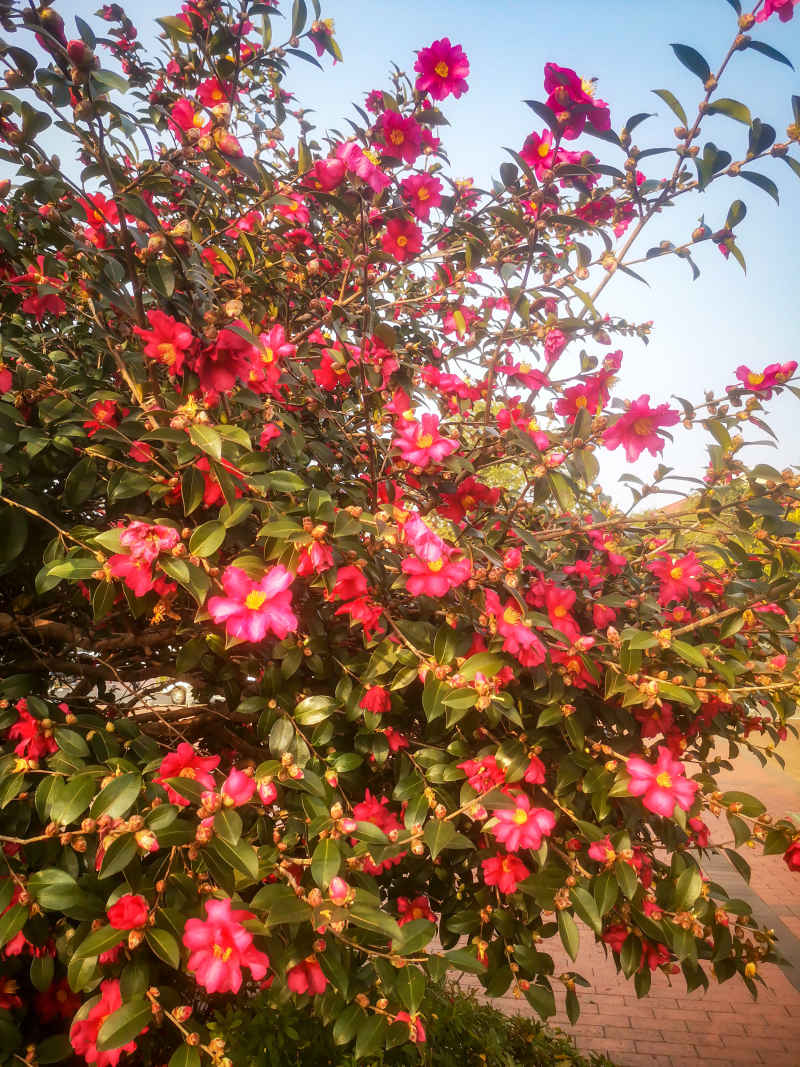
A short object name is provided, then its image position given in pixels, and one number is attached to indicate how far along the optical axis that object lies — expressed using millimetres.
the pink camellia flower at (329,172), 1257
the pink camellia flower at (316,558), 1046
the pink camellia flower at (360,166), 1231
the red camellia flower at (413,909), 1453
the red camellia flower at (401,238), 1582
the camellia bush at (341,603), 998
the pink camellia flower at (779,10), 1073
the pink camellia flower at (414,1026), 1082
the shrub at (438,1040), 1938
